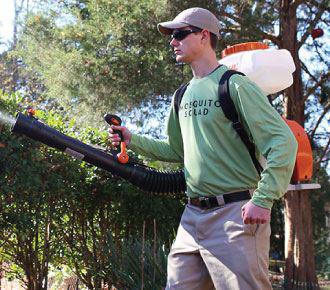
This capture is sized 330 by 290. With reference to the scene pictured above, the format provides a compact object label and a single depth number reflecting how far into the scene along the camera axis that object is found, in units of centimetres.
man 496
